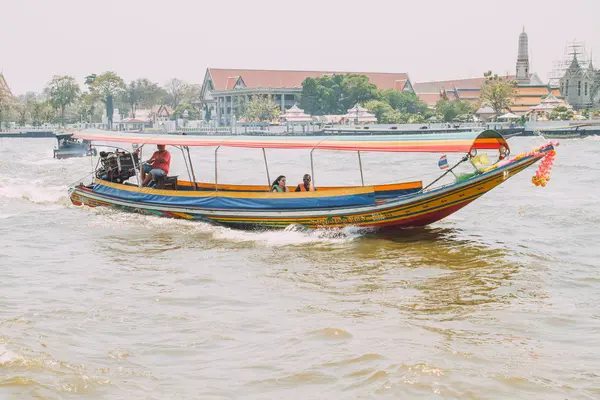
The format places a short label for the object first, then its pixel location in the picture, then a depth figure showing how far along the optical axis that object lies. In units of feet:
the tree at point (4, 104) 350.64
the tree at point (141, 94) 398.01
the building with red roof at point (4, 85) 386.05
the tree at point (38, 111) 353.92
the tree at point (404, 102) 280.31
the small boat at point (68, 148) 137.28
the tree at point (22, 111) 361.92
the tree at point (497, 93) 250.16
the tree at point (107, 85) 385.50
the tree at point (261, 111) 285.64
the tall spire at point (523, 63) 333.01
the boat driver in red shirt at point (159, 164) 48.16
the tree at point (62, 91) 359.66
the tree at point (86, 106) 378.12
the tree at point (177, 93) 424.46
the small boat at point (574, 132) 196.24
